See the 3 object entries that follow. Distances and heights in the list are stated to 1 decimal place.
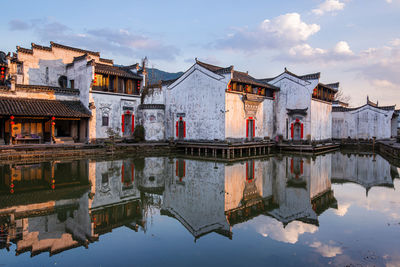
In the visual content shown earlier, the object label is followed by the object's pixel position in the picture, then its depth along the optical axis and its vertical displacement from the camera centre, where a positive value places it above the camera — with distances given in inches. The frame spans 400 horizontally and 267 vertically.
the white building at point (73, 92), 772.6 +114.4
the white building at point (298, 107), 1010.7 +91.9
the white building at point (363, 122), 1246.9 +44.3
